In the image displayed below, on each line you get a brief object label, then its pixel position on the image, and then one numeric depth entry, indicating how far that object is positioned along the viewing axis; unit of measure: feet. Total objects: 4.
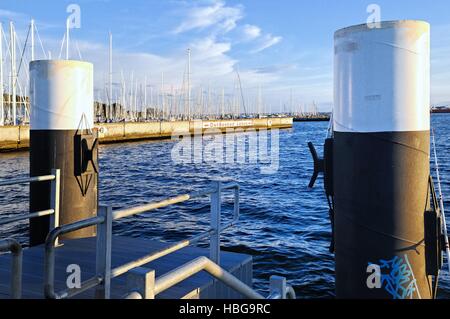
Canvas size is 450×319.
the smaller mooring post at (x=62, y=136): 21.56
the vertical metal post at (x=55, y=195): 20.47
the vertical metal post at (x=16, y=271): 8.30
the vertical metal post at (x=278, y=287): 9.10
